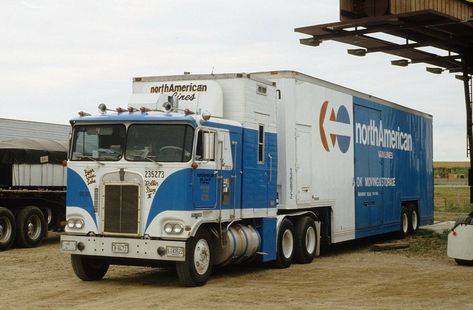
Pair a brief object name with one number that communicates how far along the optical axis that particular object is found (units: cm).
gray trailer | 1955
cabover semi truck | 1236
